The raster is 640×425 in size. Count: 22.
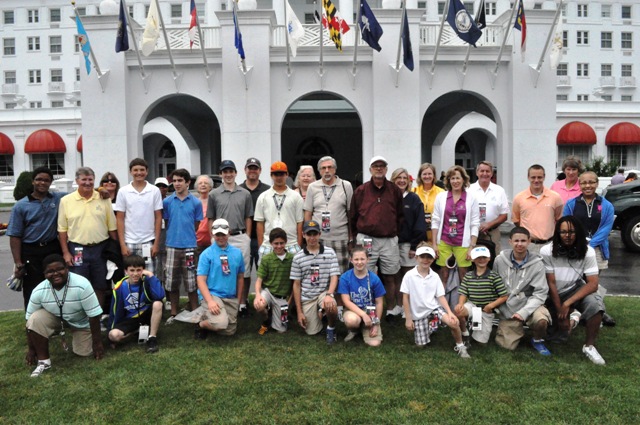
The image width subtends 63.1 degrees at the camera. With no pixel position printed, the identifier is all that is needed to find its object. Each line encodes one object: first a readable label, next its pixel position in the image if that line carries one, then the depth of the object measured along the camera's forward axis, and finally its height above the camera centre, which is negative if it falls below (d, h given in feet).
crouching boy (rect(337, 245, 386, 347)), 19.67 -3.79
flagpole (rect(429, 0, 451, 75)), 46.21 +14.55
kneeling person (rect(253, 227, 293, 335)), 21.17 -3.43
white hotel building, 52.60 +11.89
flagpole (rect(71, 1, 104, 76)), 51.33 +14.16
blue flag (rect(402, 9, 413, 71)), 46.64 +13.88
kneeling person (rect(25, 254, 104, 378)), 17.67 -3.63
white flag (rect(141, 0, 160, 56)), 45.39 +15.04
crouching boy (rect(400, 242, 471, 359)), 19.16 -3.64
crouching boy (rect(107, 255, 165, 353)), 19.61 -3.79
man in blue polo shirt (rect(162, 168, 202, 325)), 22.44 -1.30
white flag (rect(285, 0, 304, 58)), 46.65 +15.56
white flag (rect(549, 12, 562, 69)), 48.52 +13.96
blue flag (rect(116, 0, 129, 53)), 46.39 +15.08
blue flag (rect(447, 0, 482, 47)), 44.55 +15.08
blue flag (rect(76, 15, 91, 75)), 47.34 +15.13
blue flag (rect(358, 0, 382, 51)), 44.62 +14.87
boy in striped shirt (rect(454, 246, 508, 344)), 18.92 -3.51
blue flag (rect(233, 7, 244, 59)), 47.33 +15.13
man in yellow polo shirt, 20.35 -0.95
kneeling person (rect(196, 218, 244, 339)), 20.42 -3.12
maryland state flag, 45.44 +15.61
